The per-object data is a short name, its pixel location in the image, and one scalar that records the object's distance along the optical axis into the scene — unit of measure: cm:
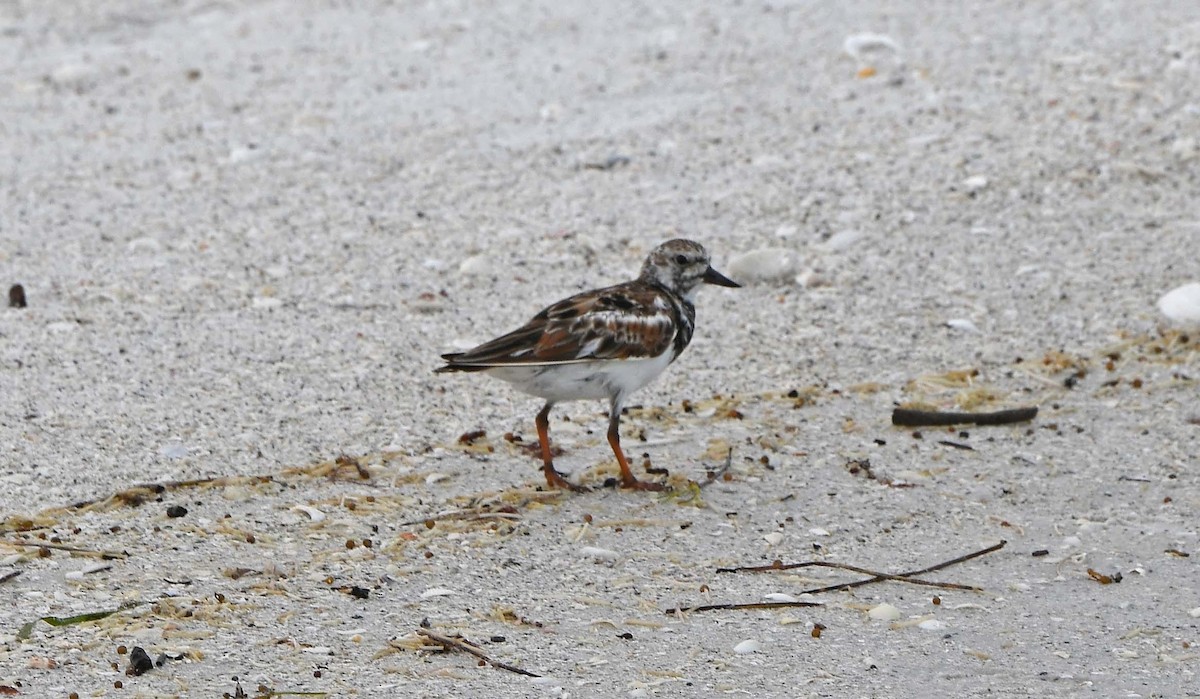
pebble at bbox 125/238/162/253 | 1558
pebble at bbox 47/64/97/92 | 2050
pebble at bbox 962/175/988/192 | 1633
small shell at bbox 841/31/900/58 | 1952
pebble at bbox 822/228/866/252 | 1552
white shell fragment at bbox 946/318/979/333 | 1395
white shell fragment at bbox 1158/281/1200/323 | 1373
